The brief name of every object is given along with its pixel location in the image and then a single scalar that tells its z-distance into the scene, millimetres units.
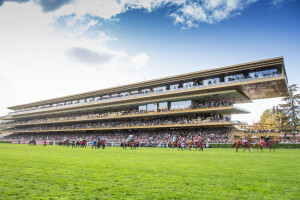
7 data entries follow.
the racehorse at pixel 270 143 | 24222
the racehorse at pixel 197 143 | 27070
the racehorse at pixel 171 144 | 30875
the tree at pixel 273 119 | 52644
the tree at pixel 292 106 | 53250
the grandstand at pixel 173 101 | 40844
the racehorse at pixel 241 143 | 21812
